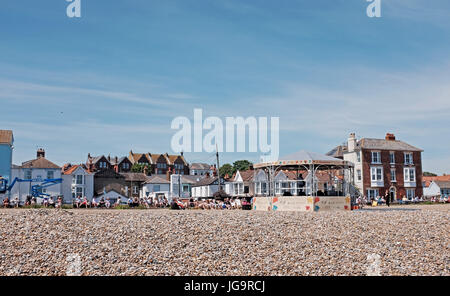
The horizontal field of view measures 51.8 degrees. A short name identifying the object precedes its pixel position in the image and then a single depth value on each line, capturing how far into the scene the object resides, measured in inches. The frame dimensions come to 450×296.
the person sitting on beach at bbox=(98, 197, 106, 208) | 1495.2
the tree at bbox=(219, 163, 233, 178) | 5561.5
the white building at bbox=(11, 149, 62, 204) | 2306.3
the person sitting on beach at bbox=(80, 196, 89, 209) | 1423.6
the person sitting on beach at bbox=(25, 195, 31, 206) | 1463.8
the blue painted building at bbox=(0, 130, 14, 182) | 1916.8
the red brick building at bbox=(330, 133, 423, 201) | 2379.4
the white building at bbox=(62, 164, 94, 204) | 2557.6
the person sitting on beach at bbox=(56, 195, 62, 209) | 1313.1
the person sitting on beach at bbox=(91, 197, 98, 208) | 1486.2
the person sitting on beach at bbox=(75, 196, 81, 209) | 1417.3
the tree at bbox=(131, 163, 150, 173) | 4381.4
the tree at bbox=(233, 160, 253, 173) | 5554.1
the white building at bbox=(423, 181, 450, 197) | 3235.7
